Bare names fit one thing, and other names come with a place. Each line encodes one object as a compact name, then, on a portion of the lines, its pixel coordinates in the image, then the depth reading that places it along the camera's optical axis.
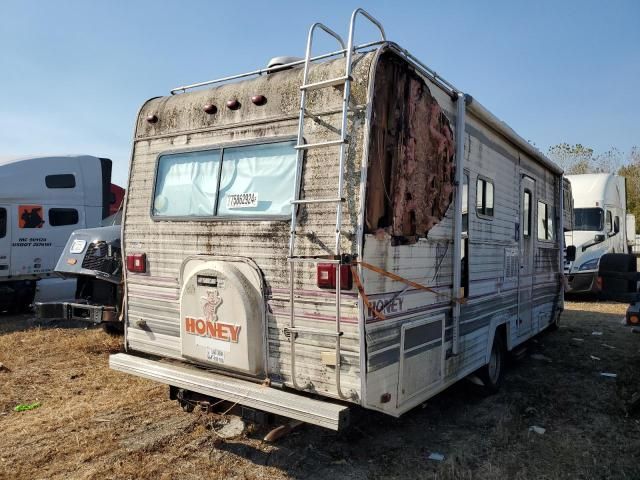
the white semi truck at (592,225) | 13.52
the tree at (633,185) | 36.97
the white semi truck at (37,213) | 10.94
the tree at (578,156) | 38.34
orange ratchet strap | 3.62
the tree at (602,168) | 38.69
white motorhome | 3.78
